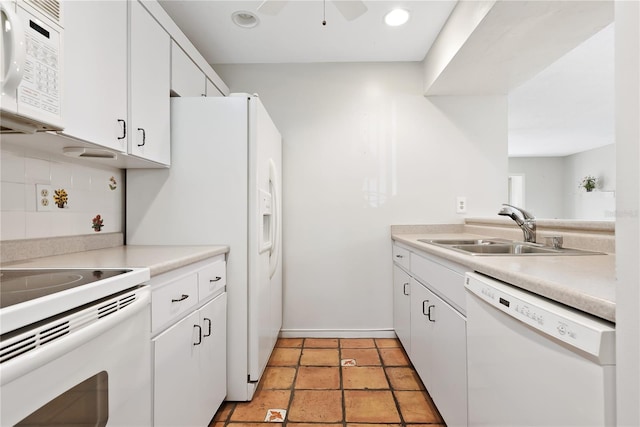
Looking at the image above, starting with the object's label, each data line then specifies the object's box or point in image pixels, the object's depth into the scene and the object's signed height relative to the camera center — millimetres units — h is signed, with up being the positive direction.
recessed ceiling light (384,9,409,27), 2111 +1310
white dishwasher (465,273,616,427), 625 -343
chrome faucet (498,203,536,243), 1832 -19
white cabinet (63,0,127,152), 1138 +547
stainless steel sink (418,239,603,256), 1584 -164
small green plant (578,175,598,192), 6426 +676
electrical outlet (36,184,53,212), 1383 +77
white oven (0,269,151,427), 604 -306
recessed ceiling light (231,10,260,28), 2137 +1318
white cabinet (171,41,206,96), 1856 +859
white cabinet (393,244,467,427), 1314 -560
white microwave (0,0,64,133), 836 +417
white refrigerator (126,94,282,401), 1812 +87
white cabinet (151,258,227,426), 1141 -527
